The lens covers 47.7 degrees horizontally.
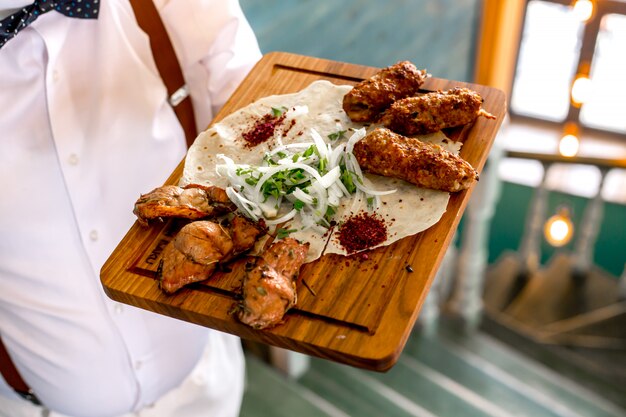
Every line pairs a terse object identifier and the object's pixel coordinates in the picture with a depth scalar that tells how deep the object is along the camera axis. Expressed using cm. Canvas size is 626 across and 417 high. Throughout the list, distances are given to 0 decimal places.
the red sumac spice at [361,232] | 137
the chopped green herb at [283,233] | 140
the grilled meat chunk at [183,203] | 139
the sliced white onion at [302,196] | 141
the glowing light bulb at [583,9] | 548
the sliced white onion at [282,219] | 143
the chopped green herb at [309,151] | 148
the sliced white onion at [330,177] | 142
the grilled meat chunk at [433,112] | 153
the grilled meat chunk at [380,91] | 157
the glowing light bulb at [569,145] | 569
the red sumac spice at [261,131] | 160
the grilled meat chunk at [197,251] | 131
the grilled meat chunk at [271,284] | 122
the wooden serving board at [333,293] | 125
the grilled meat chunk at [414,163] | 141
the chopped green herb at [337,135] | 157
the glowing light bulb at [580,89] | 564
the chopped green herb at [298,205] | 143
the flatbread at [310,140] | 140
